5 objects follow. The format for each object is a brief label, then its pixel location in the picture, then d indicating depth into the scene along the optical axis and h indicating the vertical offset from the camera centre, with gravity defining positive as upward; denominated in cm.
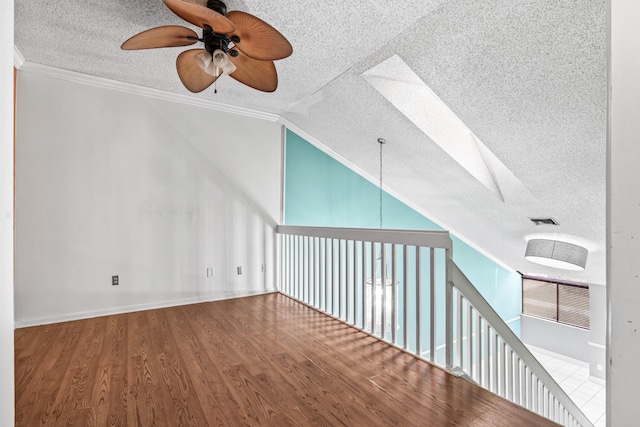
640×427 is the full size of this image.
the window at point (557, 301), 657 -204
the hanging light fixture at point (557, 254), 425 -64
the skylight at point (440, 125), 311 +93
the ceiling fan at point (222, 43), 171 +104
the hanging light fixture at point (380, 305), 262 -85
